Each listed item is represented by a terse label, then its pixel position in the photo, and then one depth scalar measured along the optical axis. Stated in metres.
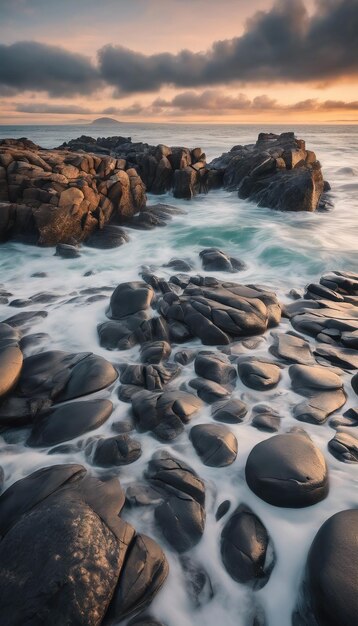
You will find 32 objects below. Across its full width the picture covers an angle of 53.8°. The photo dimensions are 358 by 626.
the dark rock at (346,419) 3.99
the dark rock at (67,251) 10.38
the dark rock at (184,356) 5.33
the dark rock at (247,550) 2.64
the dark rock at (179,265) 9.61
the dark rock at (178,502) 2.89
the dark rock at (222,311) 5.94
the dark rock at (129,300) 6.71
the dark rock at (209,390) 4.50
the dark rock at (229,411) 4.11
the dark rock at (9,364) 4.43
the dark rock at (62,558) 2.14
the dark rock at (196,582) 2.56
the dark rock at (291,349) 5.30
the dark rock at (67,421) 3.96
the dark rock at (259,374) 4.67
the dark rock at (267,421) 3.96
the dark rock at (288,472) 3.05
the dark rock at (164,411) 4.00
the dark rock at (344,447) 3.53
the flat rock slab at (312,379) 4.55
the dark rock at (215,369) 4.87
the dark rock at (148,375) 4.77
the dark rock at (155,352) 5.36
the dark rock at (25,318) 6.60
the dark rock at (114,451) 3.63
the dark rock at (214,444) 3.57
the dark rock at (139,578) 2.34
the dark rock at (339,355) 5.16
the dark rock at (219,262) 9.51
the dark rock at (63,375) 4.59
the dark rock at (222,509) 3.06
